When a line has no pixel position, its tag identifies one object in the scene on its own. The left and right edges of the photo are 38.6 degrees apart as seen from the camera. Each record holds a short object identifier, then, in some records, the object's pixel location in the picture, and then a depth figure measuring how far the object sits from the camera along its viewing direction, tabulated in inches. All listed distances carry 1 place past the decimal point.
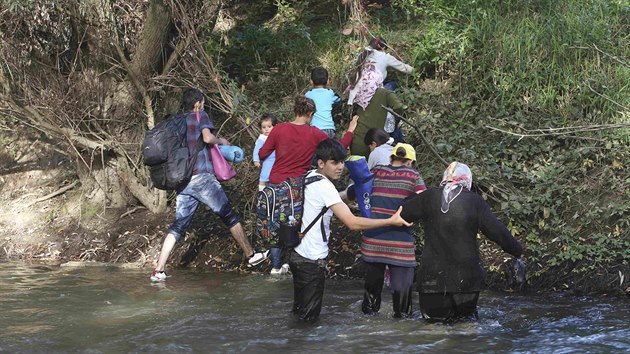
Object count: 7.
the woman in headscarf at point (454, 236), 289.0
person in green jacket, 422.9
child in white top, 411.2
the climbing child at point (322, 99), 420.8
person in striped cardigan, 309.9
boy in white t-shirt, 294.0
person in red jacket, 360.8
